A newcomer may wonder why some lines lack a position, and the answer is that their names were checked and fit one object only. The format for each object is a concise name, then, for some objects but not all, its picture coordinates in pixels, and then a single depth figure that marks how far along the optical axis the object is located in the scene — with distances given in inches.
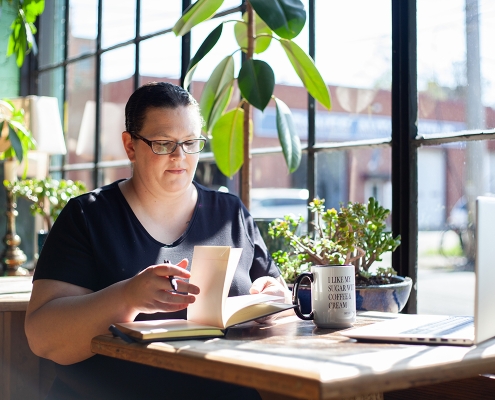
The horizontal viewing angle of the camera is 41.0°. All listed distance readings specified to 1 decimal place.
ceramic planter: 71.6
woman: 55.4
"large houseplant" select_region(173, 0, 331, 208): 84.7
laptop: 47.0
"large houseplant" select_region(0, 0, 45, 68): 148.8
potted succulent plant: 75.3
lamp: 162.4
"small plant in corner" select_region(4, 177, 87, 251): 145.0
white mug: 58.1
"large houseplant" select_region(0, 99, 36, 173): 146.3
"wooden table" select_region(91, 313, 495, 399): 37.9
